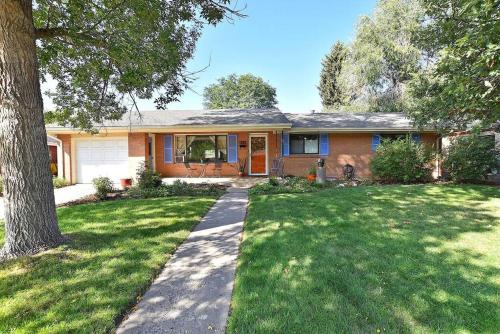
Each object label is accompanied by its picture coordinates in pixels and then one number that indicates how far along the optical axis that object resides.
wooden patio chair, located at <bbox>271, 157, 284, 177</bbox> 12.66
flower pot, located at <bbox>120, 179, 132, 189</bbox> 11.43
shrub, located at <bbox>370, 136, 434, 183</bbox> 10.59
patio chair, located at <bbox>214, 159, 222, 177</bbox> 14.05
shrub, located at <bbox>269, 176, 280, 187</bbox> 9.98
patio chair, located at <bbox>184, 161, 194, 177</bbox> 14.12
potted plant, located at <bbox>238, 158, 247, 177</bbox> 13.80
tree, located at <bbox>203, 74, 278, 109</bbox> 48.33
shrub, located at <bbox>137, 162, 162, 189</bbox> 9.68
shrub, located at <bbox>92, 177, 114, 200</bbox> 8.88
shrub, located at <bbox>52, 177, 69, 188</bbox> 12.28
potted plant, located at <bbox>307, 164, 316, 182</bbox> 11.63
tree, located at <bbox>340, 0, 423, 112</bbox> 22.36
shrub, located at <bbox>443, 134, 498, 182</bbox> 9.91
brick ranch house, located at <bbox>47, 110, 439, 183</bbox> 12.92
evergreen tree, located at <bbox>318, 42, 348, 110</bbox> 32.88
